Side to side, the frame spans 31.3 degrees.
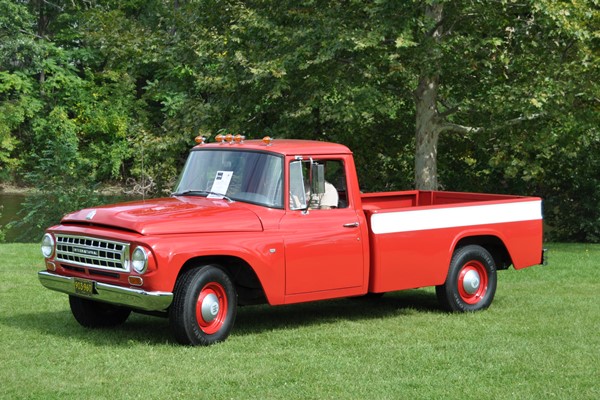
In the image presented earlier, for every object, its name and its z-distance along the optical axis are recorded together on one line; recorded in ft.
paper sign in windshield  35.70
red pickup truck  32.24
